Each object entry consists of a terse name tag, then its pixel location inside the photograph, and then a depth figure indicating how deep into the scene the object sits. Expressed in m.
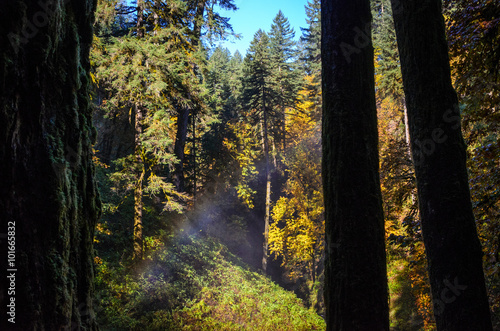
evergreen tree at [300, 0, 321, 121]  29.92
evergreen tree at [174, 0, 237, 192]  13.93
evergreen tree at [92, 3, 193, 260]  10.34
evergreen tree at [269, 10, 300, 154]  30.00
